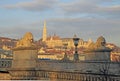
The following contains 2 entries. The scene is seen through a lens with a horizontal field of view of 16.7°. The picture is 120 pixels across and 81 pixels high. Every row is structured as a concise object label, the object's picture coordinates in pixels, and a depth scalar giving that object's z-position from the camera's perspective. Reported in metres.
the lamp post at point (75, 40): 40.41
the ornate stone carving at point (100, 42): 49.79
